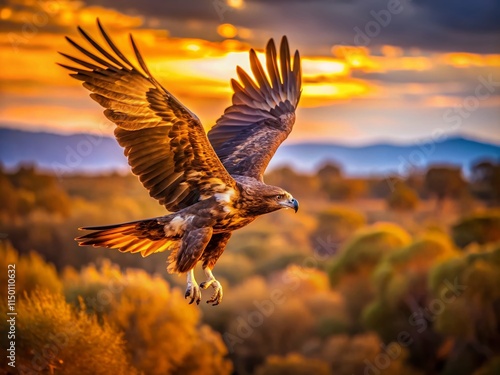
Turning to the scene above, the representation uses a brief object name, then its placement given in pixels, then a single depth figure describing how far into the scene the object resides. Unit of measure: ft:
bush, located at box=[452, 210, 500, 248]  193.26
